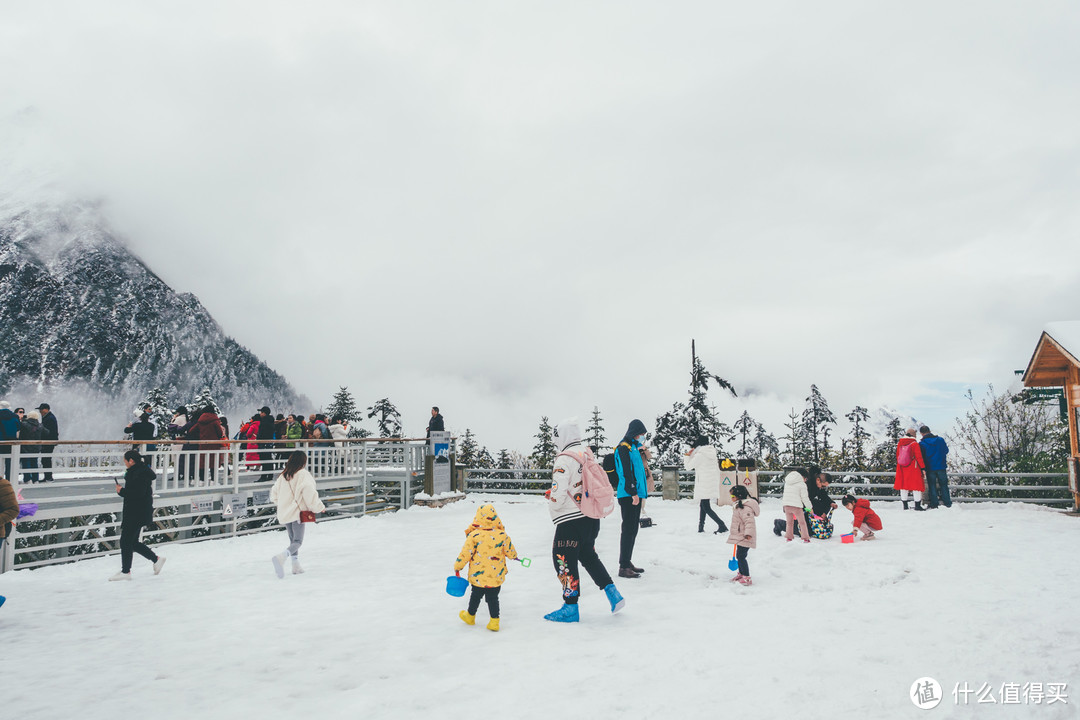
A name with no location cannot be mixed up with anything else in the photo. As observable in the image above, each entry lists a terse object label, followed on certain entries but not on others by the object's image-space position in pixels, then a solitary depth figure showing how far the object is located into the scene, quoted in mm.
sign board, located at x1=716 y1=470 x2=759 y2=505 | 15930
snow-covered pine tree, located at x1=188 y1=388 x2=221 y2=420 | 35294
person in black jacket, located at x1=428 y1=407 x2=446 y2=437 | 19469
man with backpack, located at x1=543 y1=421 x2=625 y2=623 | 6586
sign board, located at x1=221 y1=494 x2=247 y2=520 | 13125
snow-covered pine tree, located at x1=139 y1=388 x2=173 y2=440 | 45281
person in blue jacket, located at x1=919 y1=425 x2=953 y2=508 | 15688
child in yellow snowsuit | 6355
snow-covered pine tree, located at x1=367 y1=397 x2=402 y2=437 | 60281
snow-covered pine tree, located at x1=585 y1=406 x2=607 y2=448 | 42281
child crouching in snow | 11555
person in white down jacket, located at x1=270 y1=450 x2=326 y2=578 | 9547
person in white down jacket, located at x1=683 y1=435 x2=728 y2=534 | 13445
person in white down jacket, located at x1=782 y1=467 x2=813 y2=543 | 11242
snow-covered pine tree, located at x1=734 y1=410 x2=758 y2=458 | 59669
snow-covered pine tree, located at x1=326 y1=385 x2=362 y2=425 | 61125
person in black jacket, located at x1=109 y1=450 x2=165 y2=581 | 8711
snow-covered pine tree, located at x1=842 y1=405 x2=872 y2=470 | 26859
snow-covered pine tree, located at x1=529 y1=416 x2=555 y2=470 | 40250
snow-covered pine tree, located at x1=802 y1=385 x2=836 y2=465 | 45094
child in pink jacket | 8359
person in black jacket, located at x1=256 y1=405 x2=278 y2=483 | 16891
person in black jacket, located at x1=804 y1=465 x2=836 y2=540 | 11562
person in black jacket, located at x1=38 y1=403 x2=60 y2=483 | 17484
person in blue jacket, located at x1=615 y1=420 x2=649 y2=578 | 8453
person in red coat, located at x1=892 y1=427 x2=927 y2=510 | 15898
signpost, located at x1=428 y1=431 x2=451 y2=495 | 18844
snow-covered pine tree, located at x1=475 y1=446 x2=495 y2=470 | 35016
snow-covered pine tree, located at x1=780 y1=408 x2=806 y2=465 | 29594
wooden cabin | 15273
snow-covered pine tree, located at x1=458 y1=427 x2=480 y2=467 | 39053
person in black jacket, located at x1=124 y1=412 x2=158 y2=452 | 15102
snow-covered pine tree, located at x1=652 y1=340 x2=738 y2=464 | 33125
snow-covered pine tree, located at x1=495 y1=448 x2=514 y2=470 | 50281
